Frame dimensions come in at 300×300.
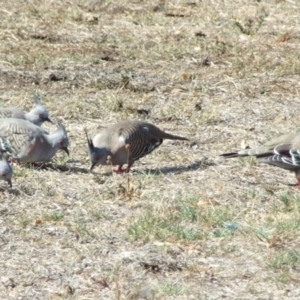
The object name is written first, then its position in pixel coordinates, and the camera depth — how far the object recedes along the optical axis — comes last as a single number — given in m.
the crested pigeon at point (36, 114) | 17.88
